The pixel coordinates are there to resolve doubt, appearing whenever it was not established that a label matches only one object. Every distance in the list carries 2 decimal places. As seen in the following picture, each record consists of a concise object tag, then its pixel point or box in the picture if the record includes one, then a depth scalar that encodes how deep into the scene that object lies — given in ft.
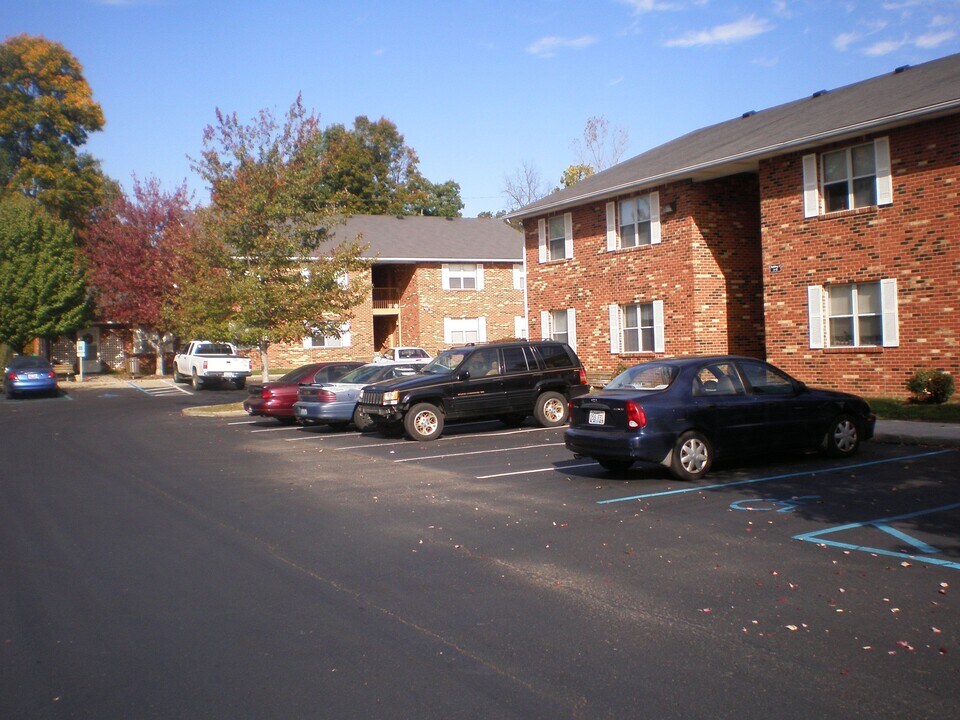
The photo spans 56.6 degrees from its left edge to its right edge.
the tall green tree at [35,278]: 137.08
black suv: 55.31
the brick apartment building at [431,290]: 143.64
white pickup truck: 114.83
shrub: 57.77
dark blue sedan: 36.24
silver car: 61.93
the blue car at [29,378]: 111.96
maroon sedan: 68.03
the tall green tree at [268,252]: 80.02
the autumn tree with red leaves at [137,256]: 137.69
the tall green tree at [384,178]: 205.67
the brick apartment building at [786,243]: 60.18
